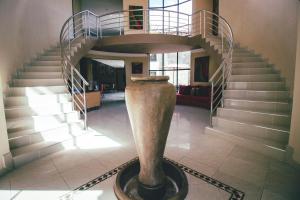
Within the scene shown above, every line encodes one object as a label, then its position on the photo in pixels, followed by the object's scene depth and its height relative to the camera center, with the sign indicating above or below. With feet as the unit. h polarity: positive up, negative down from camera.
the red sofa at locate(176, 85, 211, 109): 21.62 -2.04
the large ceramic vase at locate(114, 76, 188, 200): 4.58 -1.33
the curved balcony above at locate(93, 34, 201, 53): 20.57 +4.57
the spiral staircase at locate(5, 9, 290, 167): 8.79 -1.75
